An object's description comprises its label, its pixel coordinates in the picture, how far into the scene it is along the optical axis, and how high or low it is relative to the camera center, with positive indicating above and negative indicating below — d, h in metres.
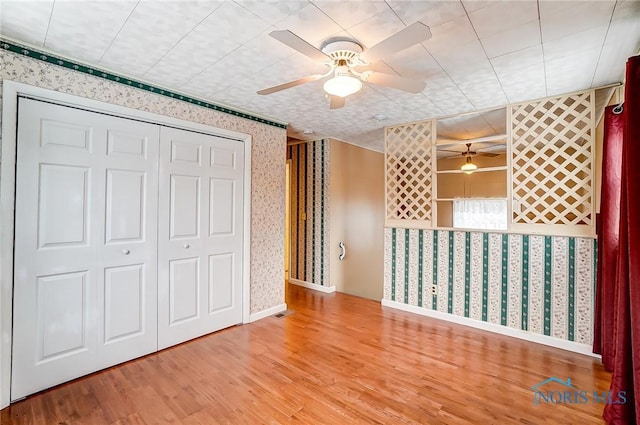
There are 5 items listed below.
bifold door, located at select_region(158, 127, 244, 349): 2.73 -0.21
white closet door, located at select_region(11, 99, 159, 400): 2.04 -0.24
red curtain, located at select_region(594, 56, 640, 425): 1.51 -0.31
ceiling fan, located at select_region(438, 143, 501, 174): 4.32 +1.08
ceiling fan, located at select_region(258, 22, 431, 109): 1.52 +0.90
